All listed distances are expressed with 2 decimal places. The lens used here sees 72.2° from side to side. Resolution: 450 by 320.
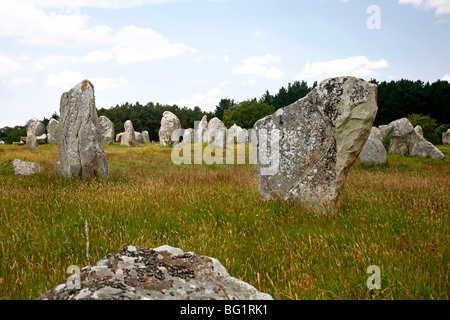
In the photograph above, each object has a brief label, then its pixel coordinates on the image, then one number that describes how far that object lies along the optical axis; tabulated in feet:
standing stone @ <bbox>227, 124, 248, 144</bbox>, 122.43
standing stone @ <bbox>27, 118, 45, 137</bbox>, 109.70
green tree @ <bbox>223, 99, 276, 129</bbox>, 218.79
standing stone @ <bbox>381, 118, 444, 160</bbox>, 66.03
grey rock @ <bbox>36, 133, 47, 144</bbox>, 105.81
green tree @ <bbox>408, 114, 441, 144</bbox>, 111.83
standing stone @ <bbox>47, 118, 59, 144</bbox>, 106.73
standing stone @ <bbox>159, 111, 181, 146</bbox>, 114.93
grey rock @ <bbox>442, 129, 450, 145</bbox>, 118.42
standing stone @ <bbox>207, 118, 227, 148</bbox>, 105.81
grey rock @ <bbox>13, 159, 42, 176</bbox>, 34.07
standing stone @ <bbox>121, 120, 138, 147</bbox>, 115.85
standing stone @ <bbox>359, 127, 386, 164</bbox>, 49.57
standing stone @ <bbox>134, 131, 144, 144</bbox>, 153.69
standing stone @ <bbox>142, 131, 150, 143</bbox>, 177.97
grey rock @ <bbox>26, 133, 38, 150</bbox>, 85.41
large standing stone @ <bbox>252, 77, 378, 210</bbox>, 18.56
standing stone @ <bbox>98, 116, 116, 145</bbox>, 114.11
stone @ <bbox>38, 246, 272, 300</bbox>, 5.96
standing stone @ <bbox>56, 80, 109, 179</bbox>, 30.40
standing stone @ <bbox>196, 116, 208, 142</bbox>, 115.34
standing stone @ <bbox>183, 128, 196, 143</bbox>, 112.72
